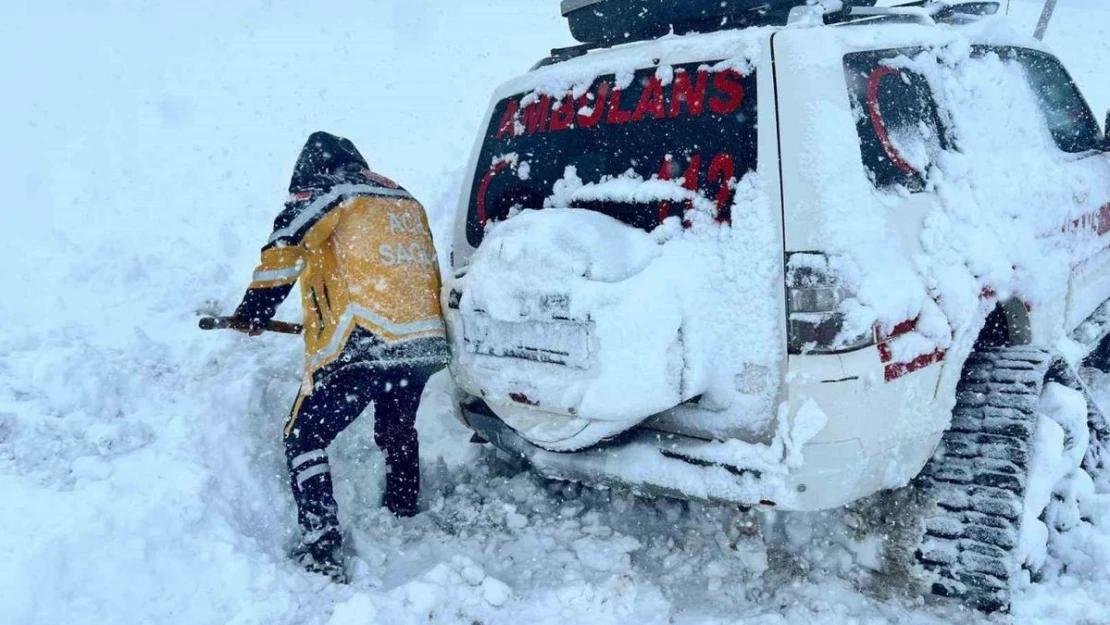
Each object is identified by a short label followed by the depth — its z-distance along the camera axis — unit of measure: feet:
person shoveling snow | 11.14
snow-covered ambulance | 8.84
